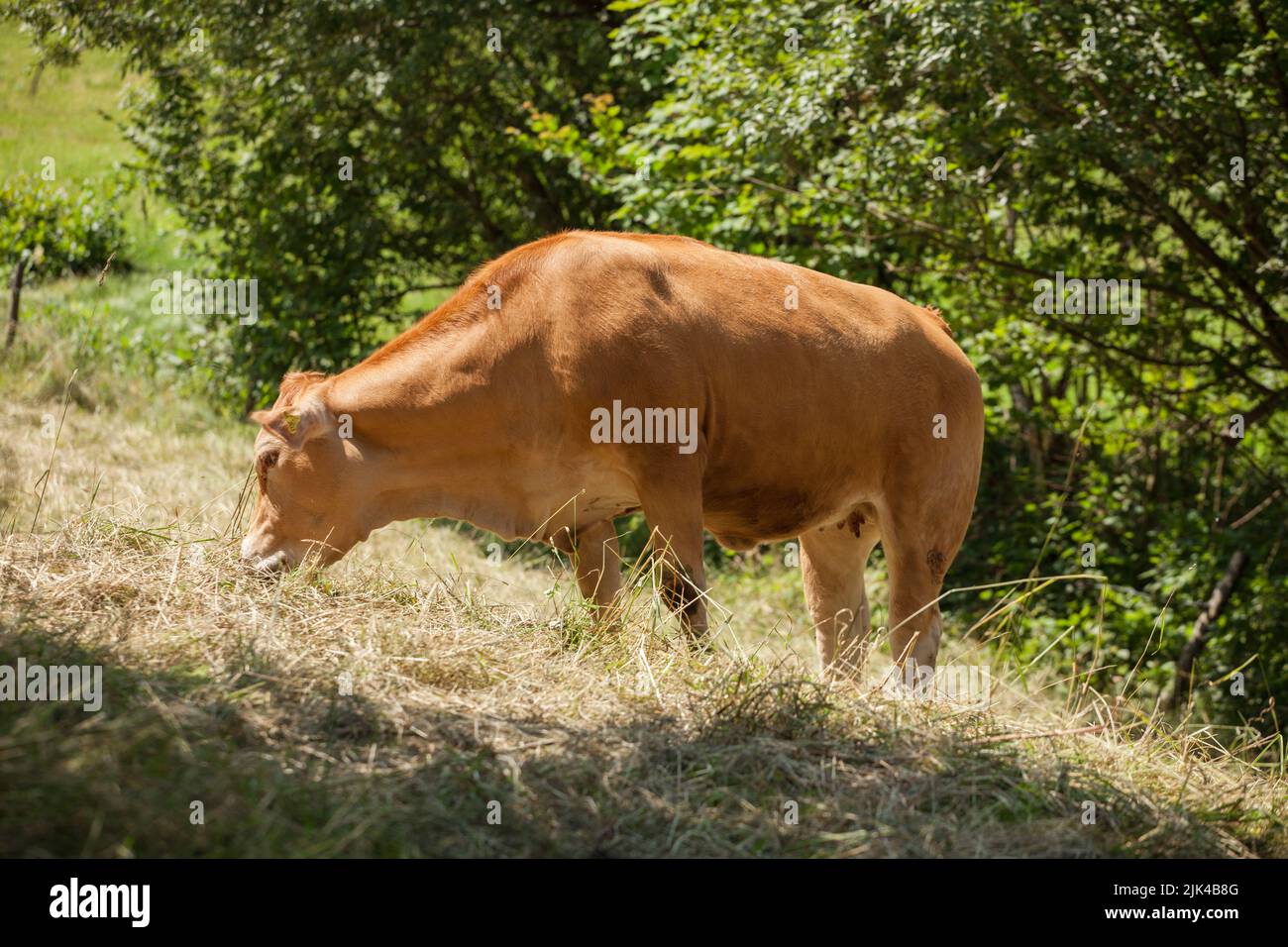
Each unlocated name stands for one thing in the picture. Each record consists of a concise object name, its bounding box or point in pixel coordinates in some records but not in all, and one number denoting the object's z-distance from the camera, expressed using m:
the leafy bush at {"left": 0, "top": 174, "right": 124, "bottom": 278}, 14.78
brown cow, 5.61
